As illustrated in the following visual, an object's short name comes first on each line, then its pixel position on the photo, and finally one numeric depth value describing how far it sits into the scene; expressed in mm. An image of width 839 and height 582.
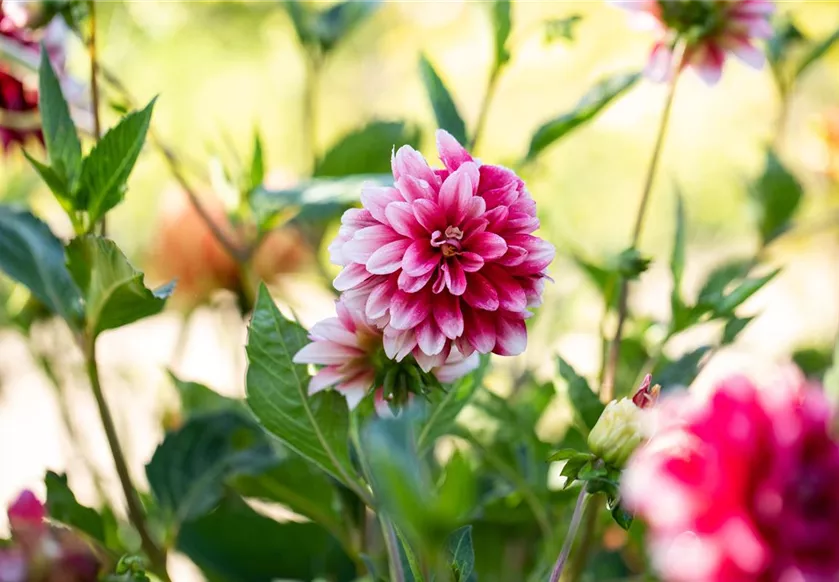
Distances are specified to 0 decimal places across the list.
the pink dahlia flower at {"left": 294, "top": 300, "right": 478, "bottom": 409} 1074
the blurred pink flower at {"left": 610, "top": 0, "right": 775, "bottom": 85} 1194
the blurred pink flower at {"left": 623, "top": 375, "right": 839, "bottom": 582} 929
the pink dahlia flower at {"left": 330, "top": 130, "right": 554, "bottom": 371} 1040
